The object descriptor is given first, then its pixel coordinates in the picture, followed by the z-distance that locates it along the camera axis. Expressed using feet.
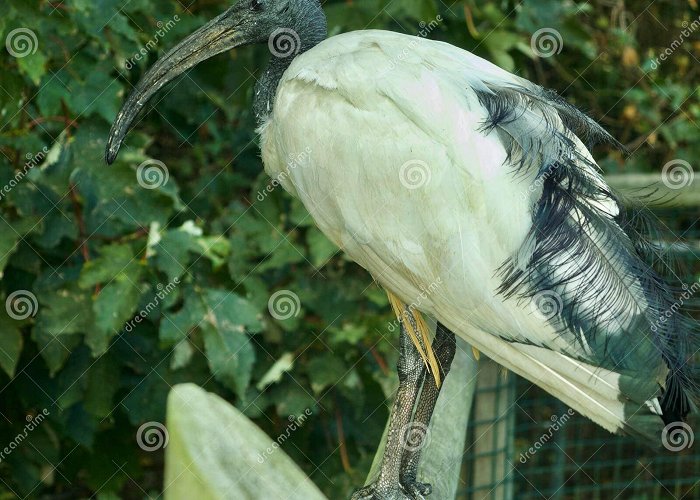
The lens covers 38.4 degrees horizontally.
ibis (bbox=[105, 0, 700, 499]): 8.00
